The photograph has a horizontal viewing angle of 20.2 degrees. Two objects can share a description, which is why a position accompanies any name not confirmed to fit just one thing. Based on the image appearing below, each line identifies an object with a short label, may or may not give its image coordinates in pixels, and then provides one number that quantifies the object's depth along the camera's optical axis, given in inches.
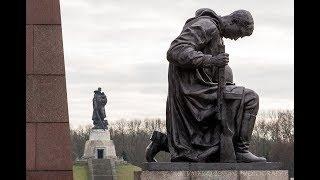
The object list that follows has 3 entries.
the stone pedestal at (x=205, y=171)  364.8
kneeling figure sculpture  373.1
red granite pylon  534.0
